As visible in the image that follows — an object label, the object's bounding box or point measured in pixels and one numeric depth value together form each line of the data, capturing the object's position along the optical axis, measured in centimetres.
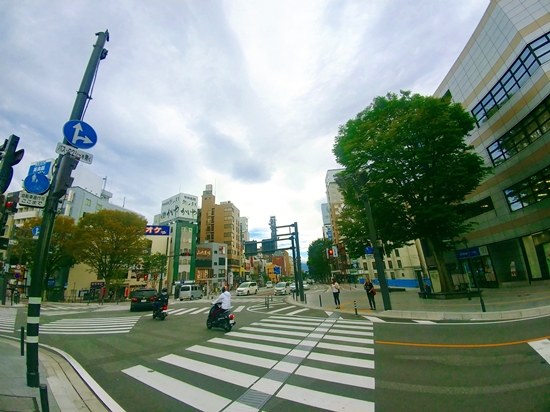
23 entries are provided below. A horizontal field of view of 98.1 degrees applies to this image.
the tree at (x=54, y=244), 3253
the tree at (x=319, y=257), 7218
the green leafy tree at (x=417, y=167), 1573
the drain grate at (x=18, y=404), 323
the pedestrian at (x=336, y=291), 1570
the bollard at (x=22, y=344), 625
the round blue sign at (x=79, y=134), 485
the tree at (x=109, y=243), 3206
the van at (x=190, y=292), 3312
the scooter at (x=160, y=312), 1316
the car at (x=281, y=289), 3500
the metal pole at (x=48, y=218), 400
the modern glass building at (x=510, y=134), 1773
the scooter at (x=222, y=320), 965
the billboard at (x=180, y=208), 6234
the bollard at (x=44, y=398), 296
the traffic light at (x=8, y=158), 492
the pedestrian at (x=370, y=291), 1358
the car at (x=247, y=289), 3598
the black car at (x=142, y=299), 1855
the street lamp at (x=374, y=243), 1267
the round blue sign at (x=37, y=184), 459
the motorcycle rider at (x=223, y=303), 982
